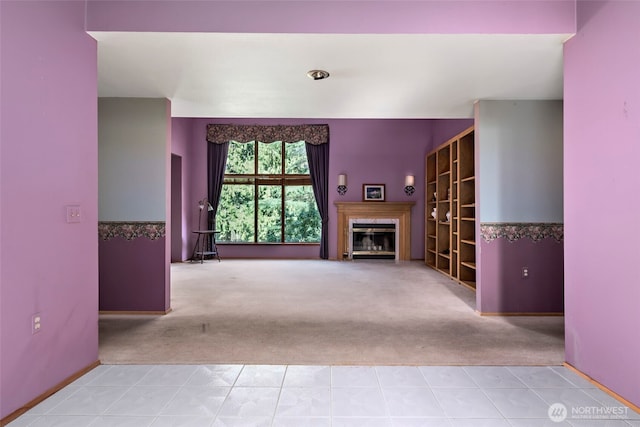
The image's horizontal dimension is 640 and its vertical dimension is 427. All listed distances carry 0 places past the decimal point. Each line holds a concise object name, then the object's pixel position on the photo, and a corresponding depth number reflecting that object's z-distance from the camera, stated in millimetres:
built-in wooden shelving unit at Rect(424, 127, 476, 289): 5438
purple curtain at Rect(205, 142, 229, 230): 8352
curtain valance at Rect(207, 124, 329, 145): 8320
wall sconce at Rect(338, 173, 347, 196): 8250
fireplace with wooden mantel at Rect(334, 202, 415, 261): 8195
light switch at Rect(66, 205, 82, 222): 2383
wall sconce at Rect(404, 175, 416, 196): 8156
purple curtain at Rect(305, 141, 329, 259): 8375
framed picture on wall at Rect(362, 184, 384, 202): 8344
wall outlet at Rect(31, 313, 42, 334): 2076
